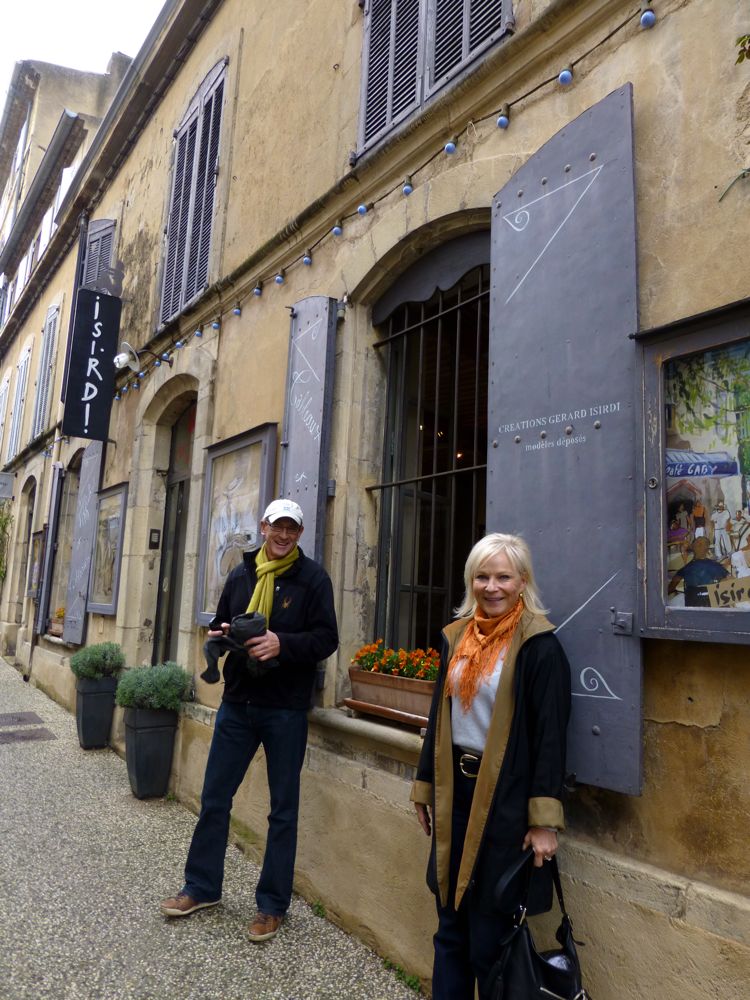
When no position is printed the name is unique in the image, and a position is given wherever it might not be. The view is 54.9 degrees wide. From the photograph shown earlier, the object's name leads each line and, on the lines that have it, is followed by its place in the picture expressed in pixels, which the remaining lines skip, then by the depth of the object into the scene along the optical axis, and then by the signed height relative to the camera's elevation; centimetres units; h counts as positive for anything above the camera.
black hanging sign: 795 +237
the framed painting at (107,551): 748 +34
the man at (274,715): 332 -60
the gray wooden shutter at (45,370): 1266 +370
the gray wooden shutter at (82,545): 841 +42
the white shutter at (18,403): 1489 +366
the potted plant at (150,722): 534 -102
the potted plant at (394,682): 334 -42
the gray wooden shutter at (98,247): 945 +441
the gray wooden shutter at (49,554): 1029 +37
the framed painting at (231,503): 486 +60
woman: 213 -49
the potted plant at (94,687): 682 -100
